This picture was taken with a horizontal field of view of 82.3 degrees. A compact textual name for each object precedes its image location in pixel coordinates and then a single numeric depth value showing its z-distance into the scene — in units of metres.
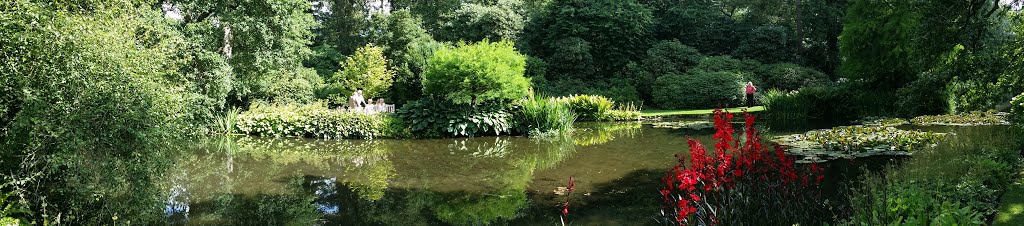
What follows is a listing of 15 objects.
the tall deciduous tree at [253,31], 15.38
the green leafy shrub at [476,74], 13.05
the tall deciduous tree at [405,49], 22.77
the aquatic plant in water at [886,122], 13.20
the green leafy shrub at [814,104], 17.30
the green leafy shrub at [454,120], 13.49
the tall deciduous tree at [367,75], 22.05
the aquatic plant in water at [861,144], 8.47
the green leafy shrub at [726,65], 24.09
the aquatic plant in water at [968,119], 12.28
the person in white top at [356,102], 17.49
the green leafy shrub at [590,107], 17.48
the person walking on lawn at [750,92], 20.45
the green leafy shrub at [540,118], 13.71
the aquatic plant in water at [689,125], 14.64
